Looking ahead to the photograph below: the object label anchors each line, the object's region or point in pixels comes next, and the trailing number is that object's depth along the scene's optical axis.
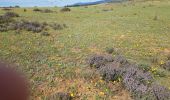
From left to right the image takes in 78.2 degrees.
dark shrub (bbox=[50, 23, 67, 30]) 6.45
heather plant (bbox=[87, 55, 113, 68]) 3.40
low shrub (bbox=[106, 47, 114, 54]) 4.26
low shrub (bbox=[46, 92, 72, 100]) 2.51
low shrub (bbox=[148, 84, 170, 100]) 2.56
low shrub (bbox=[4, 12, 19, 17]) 8.08
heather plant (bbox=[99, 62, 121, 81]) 2.98
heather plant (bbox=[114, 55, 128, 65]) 3.53
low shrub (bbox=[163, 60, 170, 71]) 3.59
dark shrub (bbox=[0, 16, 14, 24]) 6.91
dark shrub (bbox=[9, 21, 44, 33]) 5.94
